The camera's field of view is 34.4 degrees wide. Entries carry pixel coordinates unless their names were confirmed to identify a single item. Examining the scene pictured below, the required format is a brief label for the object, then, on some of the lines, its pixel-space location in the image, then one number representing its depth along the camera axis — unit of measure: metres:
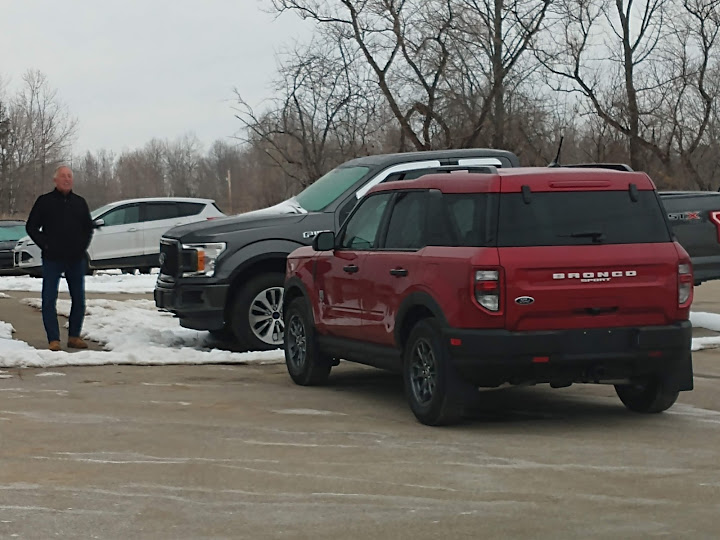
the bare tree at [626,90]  41.97
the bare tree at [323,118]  32.88
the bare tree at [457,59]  31.56
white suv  25.75
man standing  12.26
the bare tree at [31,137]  76.00
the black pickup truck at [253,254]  12.02
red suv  7.47
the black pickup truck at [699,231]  14.02
